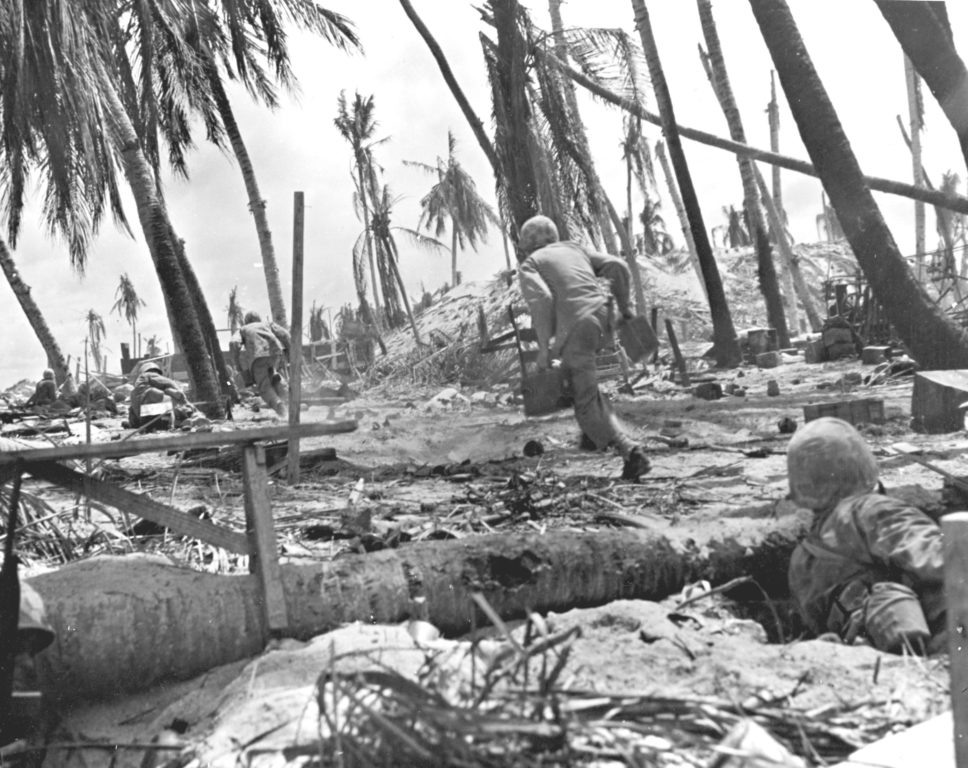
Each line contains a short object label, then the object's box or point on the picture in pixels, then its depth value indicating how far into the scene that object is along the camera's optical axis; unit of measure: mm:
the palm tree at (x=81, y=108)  10961
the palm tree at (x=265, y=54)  16156
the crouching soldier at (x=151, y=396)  10594
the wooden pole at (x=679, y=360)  12977
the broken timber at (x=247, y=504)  2959
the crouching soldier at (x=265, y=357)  11750
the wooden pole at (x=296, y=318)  5664
